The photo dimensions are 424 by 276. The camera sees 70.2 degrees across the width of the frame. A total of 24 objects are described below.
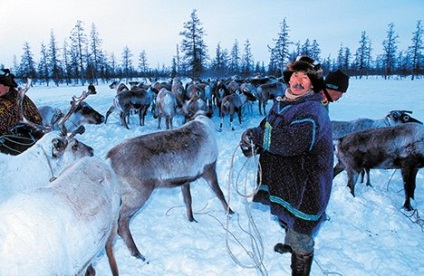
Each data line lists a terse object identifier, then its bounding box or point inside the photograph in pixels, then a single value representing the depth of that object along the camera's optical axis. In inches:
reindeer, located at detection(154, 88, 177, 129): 440.8
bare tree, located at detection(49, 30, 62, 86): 2033.7
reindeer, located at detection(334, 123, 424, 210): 186.7
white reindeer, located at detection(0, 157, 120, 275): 67.0
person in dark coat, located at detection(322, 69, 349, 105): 184.7
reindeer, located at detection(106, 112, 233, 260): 140.3
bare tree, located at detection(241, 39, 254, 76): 2481.8
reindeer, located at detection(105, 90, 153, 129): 456.8
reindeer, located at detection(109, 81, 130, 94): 641.4
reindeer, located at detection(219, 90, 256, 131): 494.6
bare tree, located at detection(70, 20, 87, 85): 1936.5
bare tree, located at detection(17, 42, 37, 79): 2041.3
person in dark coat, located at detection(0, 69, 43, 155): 152.5
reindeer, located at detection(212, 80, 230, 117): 600.1
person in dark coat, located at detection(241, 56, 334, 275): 84.6
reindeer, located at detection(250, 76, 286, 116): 640.4
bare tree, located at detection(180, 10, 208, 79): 1251.2
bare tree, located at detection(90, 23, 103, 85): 2037.4
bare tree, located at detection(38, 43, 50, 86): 2110.0
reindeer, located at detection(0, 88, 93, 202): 117.0
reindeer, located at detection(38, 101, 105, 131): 319.6
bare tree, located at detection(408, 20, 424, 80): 2072.3
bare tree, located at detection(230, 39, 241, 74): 2422.5
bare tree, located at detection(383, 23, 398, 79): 2169.0
